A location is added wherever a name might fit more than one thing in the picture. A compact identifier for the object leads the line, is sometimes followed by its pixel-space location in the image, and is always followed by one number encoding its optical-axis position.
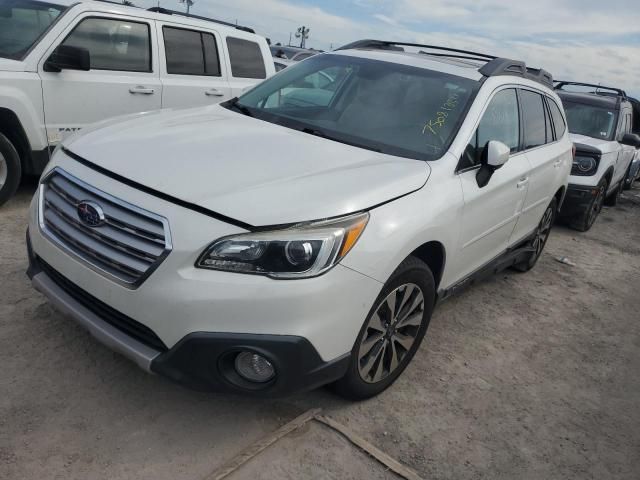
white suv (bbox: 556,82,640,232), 7.40
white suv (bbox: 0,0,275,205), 4.69
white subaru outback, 2.22
